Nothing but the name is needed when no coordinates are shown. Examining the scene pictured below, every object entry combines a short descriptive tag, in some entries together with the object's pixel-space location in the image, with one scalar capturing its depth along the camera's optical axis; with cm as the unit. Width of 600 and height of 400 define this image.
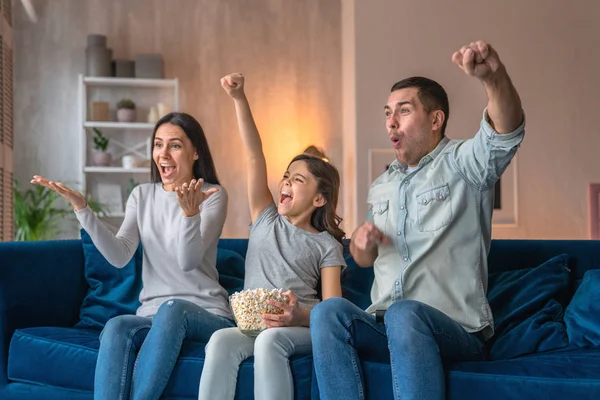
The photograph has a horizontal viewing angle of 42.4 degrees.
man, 185
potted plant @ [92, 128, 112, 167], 565
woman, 210
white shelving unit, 569
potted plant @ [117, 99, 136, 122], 569
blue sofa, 194
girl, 205
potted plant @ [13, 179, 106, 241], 543
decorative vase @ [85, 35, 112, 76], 570
